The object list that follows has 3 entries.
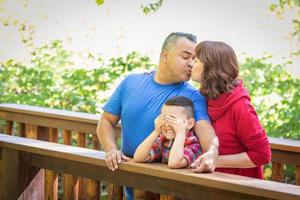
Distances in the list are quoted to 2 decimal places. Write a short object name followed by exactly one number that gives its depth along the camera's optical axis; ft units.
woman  9.61
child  9.23
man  10.37
